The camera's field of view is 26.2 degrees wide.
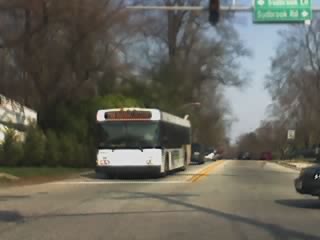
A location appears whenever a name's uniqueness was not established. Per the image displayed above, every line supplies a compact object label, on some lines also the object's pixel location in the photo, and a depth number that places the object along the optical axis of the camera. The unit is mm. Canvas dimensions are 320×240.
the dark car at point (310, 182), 16266
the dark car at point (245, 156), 104462
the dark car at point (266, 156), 96412
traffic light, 18828
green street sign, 21406
